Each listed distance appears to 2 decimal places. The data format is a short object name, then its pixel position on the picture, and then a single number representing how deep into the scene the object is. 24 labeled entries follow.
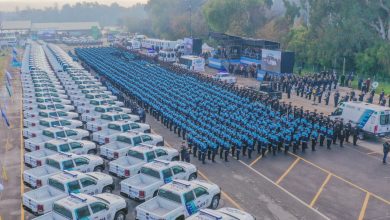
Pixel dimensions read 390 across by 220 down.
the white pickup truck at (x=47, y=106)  28.70
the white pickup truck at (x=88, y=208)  13.48
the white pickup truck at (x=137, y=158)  17.98
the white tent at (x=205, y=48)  75.65
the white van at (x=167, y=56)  64.06
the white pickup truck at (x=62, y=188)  14.81
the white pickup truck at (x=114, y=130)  22.58
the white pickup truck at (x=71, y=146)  20.05
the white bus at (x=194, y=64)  55.06
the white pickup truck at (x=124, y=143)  20.19
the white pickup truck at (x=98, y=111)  26.99
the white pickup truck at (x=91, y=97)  31.47
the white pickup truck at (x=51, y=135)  21.59
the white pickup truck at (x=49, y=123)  24.56
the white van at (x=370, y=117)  24.89
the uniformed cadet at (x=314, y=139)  23.84
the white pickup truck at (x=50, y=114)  26.84
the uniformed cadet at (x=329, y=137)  24.20
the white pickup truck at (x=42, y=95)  32.40
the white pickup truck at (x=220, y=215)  12.95
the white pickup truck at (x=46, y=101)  30.39
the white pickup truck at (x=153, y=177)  15.97
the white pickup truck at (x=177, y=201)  14.21
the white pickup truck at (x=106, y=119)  25.08
